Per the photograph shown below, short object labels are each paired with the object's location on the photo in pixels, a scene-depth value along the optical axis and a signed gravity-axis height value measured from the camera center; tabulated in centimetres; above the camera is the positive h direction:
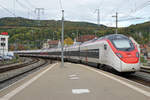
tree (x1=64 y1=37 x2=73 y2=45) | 8259 +428
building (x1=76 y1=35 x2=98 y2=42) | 8844 +663
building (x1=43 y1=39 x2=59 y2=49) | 12505 +499
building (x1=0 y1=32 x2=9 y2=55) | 8664 +360
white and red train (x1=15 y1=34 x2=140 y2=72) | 1259 -19
